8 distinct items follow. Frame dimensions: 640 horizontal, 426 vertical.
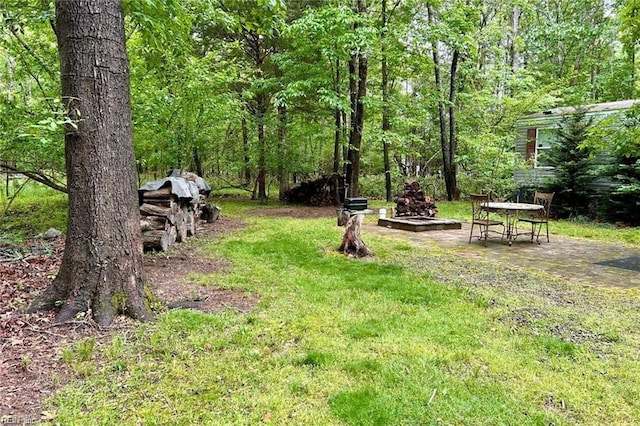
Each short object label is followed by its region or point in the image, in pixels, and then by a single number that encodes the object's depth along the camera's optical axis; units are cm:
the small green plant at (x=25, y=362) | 238
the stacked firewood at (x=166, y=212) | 567
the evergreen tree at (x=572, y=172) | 1011
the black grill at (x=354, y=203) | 860
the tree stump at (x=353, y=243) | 586
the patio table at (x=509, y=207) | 628
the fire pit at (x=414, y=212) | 848
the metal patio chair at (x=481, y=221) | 653
